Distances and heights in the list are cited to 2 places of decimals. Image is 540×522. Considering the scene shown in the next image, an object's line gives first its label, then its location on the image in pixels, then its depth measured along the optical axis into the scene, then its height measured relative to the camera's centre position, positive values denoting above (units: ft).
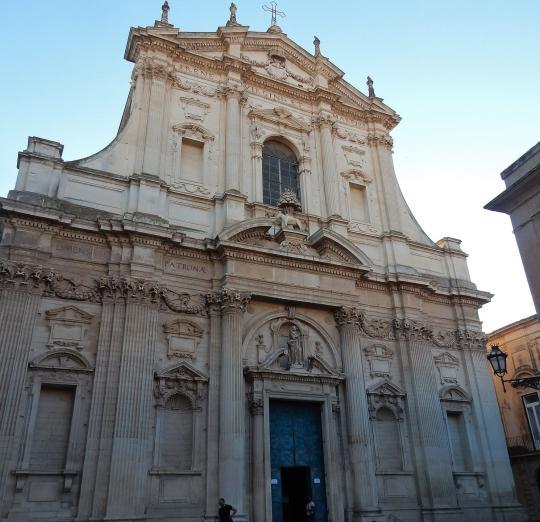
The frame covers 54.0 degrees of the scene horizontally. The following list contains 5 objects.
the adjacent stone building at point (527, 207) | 31.53 +17.15
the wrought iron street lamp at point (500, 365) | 34.50 +8.77
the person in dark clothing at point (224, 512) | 35.68 +0.62
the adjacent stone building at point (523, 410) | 66.74 +12.76
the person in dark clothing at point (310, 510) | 42.86 +0.68
